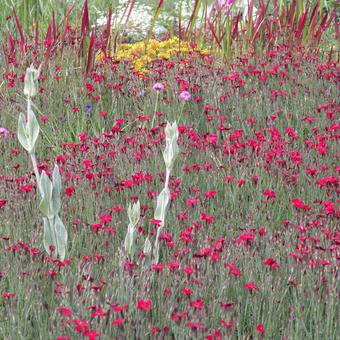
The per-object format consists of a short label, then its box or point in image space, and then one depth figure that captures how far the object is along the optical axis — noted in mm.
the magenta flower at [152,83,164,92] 9047
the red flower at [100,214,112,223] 5241
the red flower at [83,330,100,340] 3487
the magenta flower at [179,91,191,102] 8917
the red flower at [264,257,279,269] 4492
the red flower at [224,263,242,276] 4328
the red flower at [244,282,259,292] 4275
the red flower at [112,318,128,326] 3634
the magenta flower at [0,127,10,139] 8401
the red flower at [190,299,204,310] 3875
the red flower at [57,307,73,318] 3712
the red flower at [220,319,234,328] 3730
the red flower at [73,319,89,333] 3560
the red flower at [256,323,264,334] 3850
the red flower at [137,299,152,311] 3790
